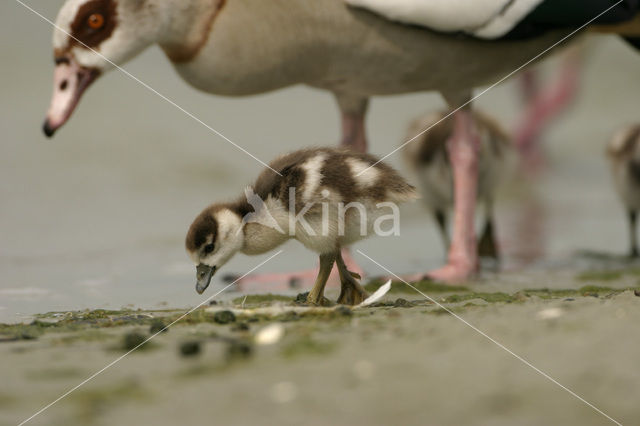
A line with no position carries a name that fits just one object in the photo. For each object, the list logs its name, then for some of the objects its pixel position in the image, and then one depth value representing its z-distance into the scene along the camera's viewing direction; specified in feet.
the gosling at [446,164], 28.22
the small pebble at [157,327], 14.29
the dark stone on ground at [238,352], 11.92
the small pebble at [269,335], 12.84
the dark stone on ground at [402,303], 16.70
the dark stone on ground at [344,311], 15.19
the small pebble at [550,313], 13.27
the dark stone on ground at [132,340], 12.97
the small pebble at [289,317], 14.98
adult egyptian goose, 19.24
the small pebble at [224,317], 15.02
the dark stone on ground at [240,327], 14.11
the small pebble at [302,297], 17.29
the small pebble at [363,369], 10.85
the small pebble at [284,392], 10.32
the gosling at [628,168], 28.86
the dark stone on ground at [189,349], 12.14
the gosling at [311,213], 16.21
